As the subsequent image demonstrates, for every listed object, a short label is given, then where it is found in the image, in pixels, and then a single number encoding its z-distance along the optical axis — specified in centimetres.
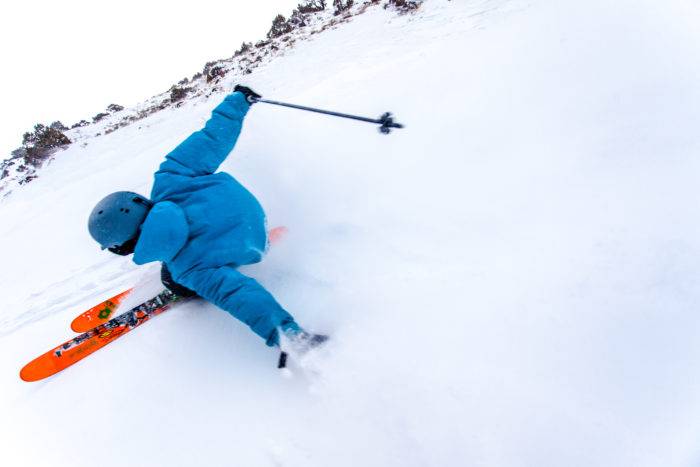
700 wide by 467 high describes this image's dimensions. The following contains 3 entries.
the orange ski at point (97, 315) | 326
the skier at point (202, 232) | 210
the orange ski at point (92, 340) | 288
